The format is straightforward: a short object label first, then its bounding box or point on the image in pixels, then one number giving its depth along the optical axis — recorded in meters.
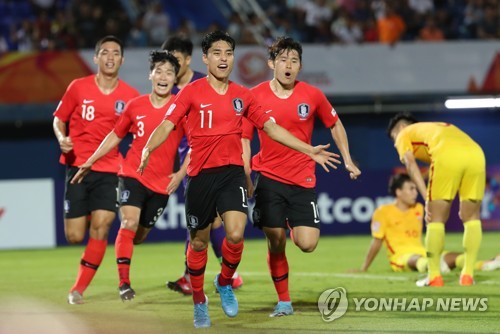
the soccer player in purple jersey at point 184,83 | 19.72
